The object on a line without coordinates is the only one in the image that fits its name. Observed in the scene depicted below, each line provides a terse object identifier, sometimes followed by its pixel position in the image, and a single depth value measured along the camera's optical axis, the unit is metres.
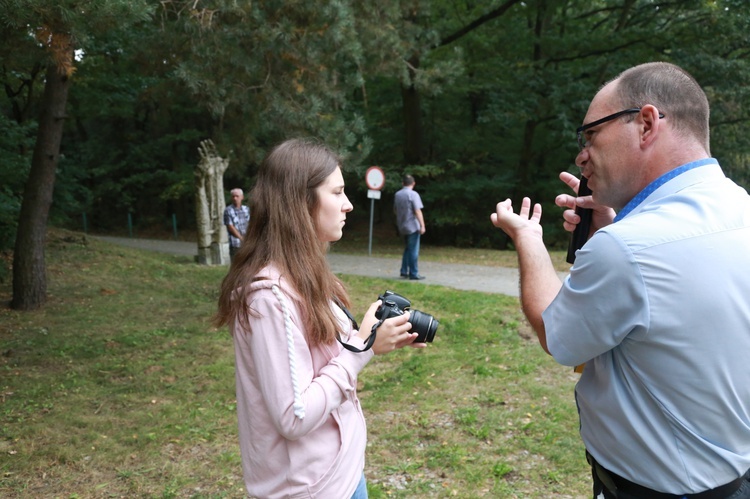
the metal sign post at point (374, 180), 14.19
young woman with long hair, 1.65
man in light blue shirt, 1.38
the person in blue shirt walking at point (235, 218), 9.63
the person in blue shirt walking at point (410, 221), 10.90
